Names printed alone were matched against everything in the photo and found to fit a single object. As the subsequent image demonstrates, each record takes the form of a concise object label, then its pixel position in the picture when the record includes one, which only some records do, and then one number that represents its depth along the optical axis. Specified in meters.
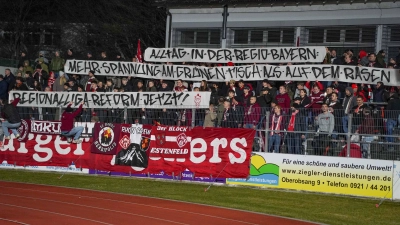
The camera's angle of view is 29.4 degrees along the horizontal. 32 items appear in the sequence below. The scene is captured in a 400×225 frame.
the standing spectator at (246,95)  24.49
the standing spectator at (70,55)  30.27
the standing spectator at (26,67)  31.20
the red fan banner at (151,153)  24.14
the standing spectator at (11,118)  27.27
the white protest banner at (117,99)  25.05
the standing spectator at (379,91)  23.70
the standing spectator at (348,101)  22.62
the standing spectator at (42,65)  31.11
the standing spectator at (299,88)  23.87
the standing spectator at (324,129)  22.02
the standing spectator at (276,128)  23.06
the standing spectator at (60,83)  29.09
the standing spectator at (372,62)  24.85
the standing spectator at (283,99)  23.66
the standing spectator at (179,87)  25.98
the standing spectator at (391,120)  20.84
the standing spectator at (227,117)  23.93
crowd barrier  21.73
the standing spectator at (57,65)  30.36
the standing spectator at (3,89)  30.06
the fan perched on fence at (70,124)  26.42
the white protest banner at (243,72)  24.50
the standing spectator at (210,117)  24.30
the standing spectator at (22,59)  32.21
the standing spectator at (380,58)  25.33
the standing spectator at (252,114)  23.44
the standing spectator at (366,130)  21.38
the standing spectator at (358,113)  21.62
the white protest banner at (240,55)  26.07
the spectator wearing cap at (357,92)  23.46
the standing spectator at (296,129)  22.62
